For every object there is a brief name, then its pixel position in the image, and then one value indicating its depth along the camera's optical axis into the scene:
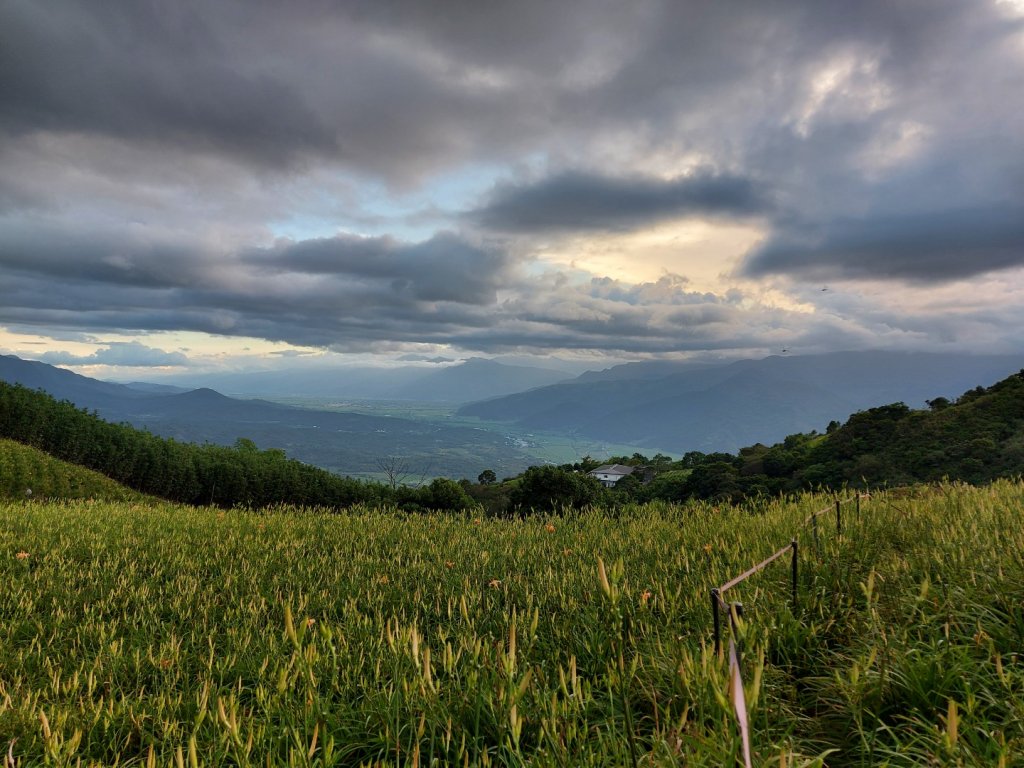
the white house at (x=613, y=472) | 133.25
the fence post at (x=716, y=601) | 1.89
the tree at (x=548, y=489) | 25.25
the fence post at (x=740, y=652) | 3.19
